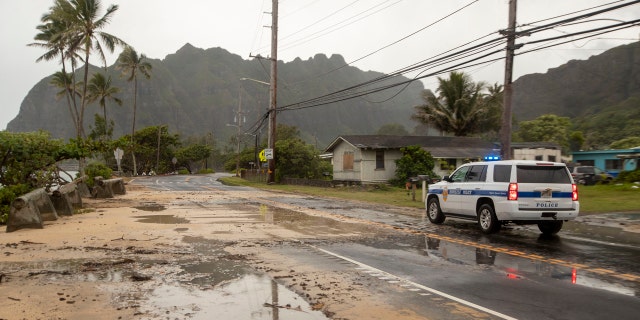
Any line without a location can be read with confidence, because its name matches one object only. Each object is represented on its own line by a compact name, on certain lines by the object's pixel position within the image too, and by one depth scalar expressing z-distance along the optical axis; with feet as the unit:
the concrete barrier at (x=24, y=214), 40.11
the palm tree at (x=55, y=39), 128.61
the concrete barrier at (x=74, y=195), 58.96
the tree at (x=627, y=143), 194.07
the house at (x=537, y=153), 140.05
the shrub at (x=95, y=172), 84.12
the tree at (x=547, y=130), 235.61
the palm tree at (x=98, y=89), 206.59
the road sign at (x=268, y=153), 128.67
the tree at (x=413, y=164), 119.24
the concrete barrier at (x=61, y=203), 52.08
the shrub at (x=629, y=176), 87.61
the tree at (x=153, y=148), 263.88
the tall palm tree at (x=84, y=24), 125.70
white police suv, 38.60
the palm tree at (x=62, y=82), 166.47
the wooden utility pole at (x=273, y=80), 128.36
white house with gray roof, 123.95
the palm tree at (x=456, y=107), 168.55
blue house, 119.96
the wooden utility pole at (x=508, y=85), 58.08
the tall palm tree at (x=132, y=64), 220.02
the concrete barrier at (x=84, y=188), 80.51
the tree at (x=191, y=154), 301.22
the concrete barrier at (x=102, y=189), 82.17
